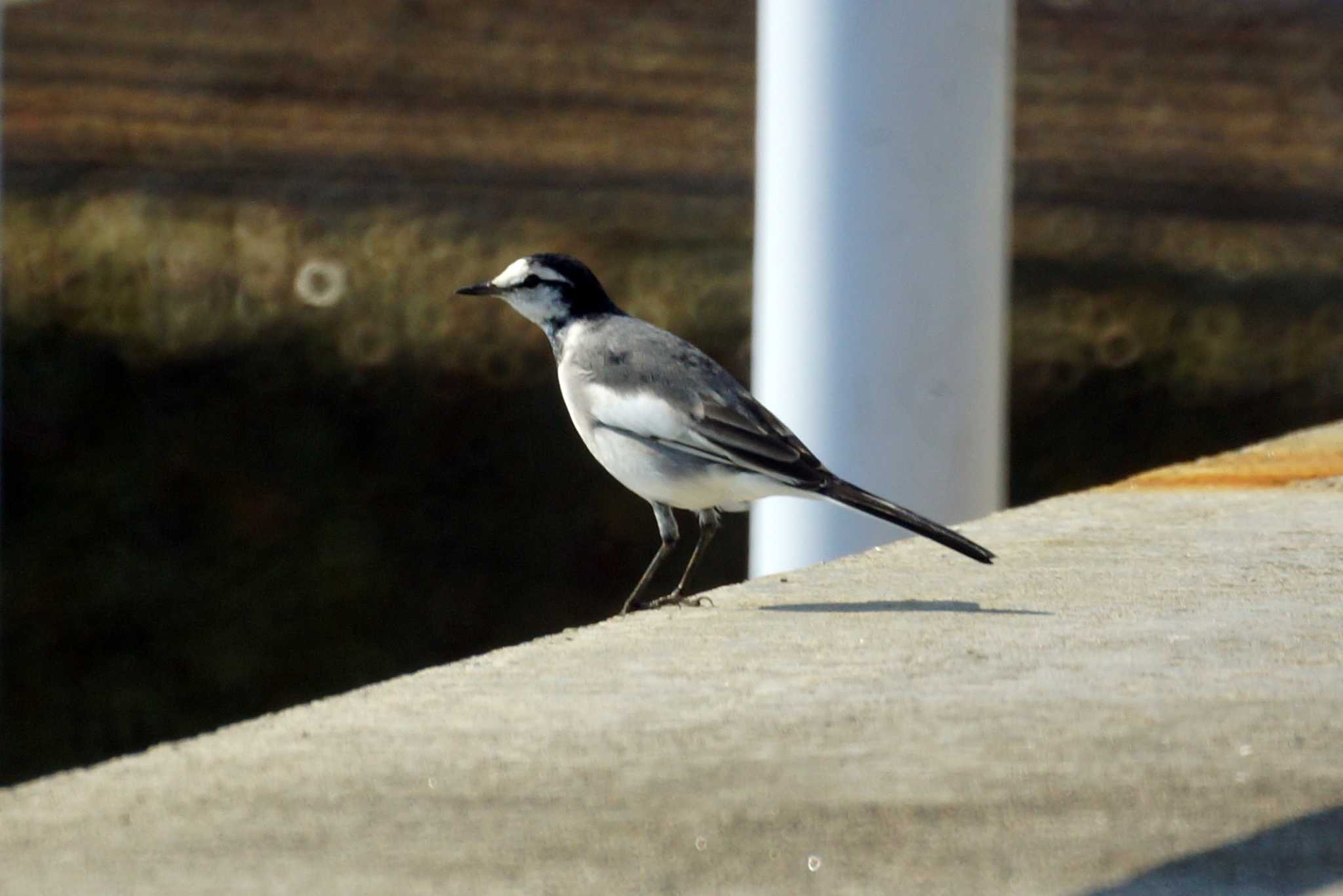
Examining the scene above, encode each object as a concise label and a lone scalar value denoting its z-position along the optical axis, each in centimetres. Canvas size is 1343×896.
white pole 1443
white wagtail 1147
